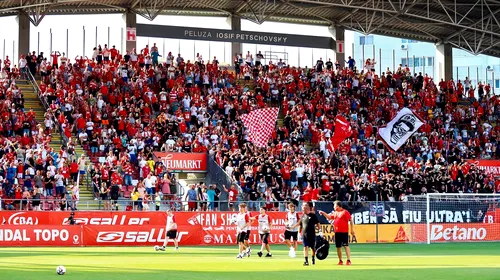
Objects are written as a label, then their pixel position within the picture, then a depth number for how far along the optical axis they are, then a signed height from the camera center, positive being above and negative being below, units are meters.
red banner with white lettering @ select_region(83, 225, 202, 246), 35.34 -2.46
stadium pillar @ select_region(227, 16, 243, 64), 60.72 +10.02
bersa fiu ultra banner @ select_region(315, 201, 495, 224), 40.34 -1.78
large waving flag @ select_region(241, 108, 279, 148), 46.69 +2.57
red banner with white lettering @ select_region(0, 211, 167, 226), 34.94 -1.74
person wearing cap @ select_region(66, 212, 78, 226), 35.47 -1.81
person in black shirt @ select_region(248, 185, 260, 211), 42.31 -1.02
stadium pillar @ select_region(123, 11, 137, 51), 57.66 +9.93
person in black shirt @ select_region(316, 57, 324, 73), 59.06 +7.11
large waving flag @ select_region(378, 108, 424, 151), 49.75 +2.40
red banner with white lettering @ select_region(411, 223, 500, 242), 40.41 -2.71
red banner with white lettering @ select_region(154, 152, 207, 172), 45.53 +0.65
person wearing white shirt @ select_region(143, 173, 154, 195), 41.09 -0.51
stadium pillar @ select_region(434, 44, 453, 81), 68.19 +8.63
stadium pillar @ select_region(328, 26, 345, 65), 64.31 +9.80
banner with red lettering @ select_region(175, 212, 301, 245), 37.06 -2.17
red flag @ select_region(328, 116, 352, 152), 48.72 +2.18
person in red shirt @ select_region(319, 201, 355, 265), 23.69 -1.48
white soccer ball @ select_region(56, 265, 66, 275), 19.88 -2.12
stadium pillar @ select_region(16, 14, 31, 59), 54.75 +8.55
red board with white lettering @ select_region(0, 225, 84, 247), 34.16 -2.35
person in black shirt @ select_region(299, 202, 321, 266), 23.80 -1.48
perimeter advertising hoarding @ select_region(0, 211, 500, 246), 34.66 -2.20
